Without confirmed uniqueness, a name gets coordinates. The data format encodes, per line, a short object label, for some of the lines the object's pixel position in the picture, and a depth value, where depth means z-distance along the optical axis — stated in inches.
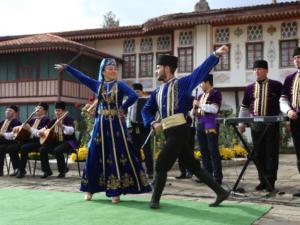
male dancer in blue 199.0
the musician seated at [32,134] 350.9
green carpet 171.9
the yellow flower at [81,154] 399.2
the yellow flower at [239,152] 448.8
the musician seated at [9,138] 364.2
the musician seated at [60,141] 339.6
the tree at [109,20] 1609.0
